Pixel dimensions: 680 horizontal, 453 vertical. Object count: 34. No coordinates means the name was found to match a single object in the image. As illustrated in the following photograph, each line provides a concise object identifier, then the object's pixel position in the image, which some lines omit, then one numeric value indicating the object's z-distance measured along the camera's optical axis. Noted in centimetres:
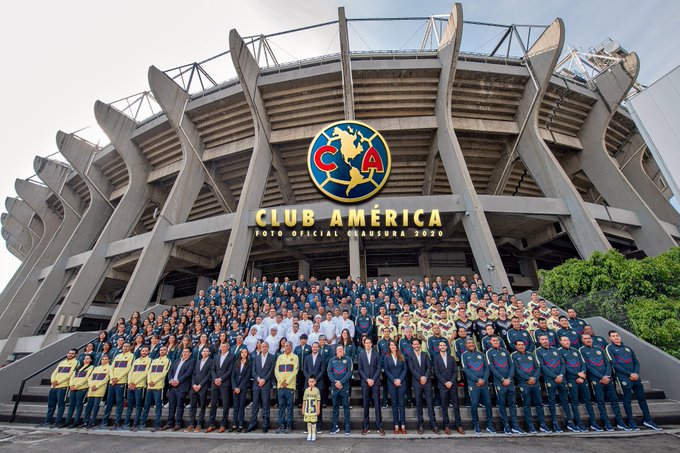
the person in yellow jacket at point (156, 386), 563
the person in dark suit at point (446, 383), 492
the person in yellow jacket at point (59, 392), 609
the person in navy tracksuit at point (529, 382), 493
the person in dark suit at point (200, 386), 544
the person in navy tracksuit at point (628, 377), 490
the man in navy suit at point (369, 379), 500
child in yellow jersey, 473
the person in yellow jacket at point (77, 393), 598
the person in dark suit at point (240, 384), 527
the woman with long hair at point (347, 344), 620
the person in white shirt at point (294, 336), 687
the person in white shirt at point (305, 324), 750
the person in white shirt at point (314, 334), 674
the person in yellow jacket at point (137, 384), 572
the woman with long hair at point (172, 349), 644
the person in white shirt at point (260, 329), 739
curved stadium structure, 1471
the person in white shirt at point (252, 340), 699
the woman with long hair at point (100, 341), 760
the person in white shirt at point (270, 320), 788
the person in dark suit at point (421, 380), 497
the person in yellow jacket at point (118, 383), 584
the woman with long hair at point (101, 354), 669
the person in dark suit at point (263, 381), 521
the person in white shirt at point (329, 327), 727
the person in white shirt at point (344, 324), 726
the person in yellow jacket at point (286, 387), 515
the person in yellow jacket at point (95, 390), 587
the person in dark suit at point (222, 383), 538
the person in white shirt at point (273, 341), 672
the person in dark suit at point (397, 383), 499
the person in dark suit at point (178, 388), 553
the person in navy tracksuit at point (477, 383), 491
